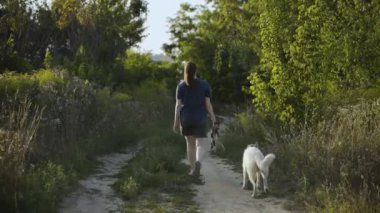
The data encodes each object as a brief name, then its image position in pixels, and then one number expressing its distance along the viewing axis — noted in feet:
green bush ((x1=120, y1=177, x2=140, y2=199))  29.07
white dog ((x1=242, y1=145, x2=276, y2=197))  29.07
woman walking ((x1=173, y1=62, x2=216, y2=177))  33.09
